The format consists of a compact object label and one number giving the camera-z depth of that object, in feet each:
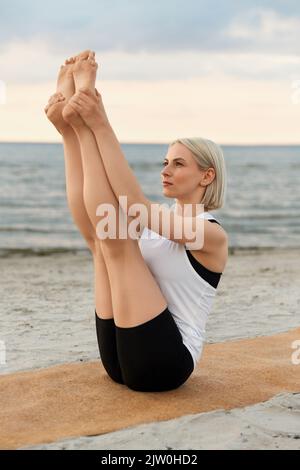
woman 11.02
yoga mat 11.04
